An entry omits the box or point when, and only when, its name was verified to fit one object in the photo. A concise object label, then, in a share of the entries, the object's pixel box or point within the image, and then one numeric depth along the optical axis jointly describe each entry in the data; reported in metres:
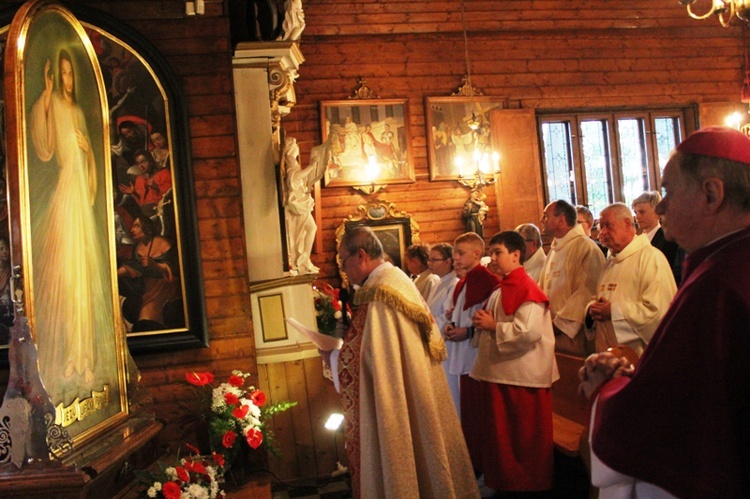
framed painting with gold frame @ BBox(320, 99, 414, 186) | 11.78
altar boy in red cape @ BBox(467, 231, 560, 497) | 5.08
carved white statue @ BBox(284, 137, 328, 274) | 6.29
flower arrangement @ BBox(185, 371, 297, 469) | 5.10
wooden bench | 5.52
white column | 6.30
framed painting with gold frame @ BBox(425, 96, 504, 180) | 12.13
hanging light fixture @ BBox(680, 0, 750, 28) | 5.66
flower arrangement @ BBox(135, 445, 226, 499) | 3.73
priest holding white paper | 4.00
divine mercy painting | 2.83
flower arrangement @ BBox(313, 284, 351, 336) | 6.88
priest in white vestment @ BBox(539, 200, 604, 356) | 6.25
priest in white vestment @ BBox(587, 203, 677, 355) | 5.09
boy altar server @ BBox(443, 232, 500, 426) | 5.77
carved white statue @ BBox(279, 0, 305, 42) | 6.83
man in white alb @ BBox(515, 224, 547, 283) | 7.73
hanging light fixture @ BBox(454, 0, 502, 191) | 11.95
